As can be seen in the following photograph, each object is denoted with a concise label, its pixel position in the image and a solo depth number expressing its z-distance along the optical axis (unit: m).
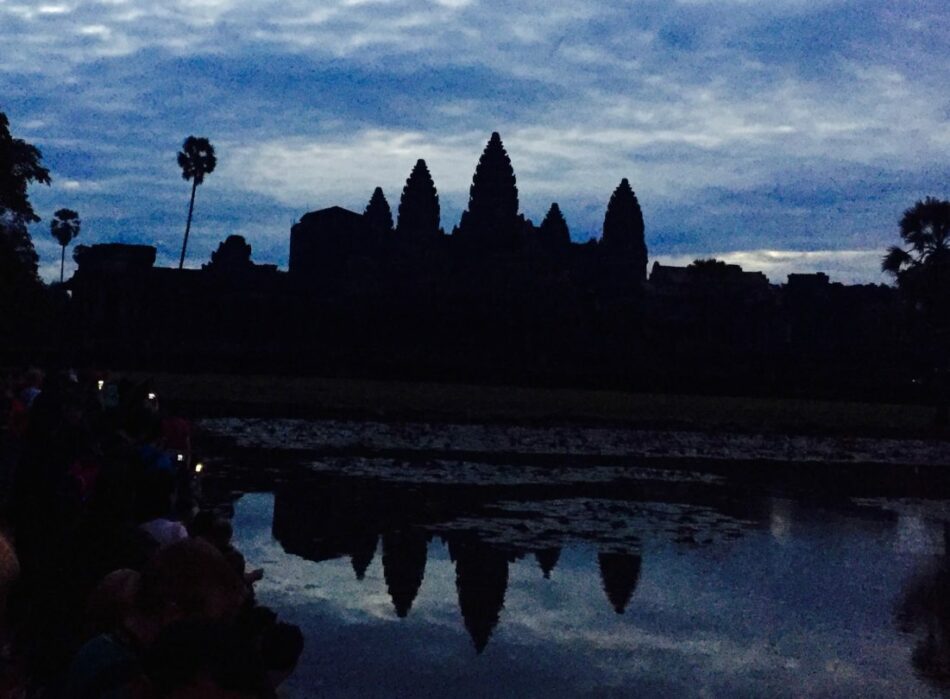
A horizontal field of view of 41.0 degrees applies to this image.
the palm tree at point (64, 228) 143.50
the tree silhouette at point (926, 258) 55.44
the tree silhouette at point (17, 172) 31.27
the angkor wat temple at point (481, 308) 61.31
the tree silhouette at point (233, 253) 115.00
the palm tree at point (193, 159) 106.62
